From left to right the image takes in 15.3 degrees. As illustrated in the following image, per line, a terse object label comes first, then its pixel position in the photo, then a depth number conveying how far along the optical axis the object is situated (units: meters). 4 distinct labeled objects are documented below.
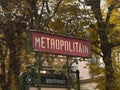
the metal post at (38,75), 13.31
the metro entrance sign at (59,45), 13.36
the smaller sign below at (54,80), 13.77
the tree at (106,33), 24.41
